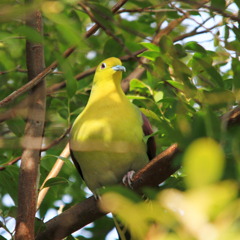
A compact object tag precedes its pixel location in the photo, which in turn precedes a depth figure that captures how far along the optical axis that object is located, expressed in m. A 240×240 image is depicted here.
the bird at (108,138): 6.92
